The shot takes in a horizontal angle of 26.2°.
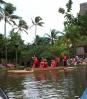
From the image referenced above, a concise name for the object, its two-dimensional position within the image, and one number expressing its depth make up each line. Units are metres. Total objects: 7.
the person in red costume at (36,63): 18.81
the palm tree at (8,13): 24.78
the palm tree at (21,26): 31.84
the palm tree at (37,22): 36.53
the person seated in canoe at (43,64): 17.81
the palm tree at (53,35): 37.06
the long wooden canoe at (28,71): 14.46
